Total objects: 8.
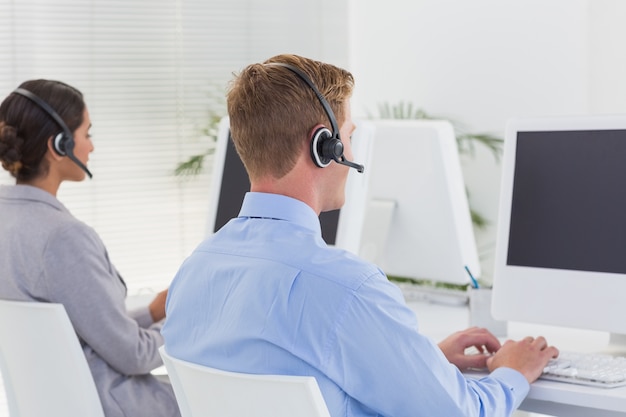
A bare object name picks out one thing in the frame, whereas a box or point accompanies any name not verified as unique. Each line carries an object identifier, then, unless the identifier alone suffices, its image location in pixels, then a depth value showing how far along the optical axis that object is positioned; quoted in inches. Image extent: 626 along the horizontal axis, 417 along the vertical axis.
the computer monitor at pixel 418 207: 143.1
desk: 109.9
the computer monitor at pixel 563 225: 118.5
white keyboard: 111.5
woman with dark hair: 127.1
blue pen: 132.4
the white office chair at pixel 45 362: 121.8
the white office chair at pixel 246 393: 94.7
